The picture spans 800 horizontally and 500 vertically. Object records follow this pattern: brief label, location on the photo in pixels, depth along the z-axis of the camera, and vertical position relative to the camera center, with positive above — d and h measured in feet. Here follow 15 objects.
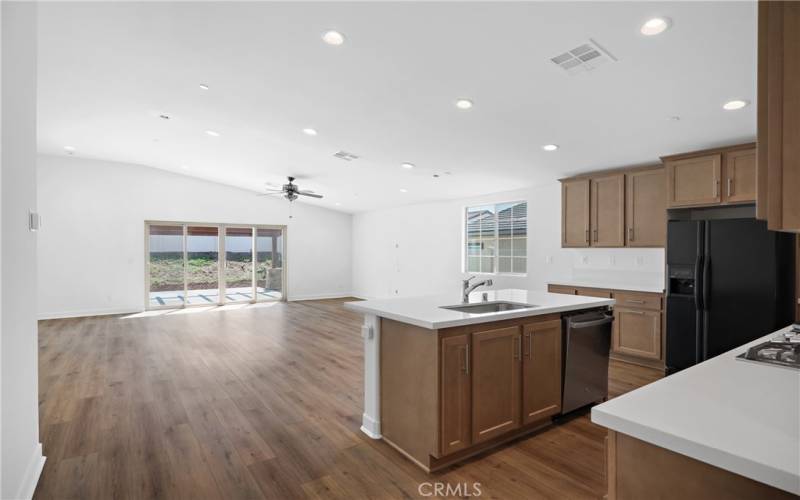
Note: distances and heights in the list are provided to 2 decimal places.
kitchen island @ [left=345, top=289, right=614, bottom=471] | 7.73 -2.69
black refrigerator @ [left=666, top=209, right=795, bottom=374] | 11.27 -1.11
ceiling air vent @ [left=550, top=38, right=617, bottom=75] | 8.14 +4.05
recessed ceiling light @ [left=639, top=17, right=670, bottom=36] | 7.07 +4.03
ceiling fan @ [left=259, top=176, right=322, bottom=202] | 23.98 +3.46
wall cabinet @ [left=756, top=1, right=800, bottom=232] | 2.25 +0.77
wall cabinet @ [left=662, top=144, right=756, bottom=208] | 12.19 +2.29
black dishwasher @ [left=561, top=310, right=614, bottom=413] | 9.82 -2.82
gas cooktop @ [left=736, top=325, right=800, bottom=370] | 4.80 -1.35
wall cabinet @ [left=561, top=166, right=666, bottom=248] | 14.98 +1.58
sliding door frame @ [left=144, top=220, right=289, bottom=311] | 27.86 -0.56
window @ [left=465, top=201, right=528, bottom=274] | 21.91 +0.57
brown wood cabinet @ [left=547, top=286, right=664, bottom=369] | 14.06 -2.89
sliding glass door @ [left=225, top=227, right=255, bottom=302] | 31.01 -1.29
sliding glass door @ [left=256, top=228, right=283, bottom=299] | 32.45 -1.27
